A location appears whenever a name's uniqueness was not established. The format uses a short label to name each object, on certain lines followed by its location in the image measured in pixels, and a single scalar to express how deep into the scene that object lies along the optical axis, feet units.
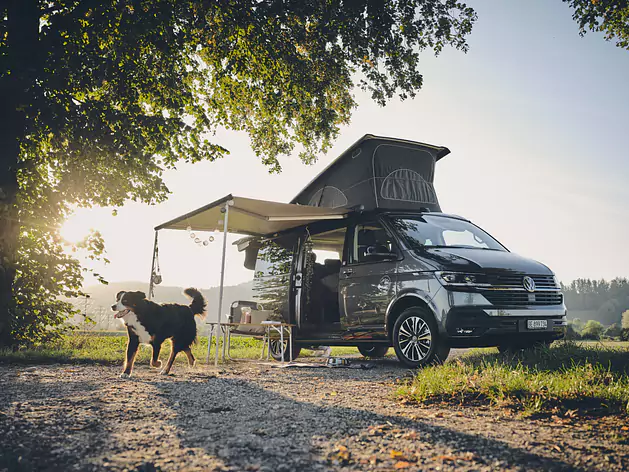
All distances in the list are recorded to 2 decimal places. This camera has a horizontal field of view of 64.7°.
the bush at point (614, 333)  43.11
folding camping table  26.48
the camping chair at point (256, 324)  27.45
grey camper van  20.03
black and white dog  19.95
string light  31.14
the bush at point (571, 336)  22.56
